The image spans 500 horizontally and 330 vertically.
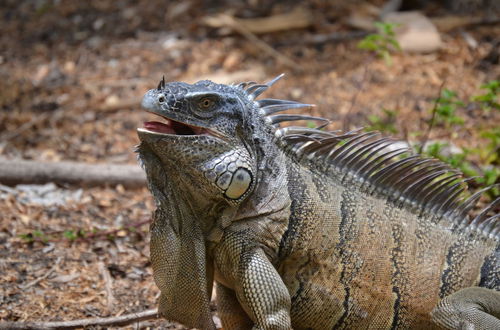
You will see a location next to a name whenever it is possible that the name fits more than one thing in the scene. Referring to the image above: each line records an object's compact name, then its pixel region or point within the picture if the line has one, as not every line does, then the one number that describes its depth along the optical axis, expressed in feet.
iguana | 24.68
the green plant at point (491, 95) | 39.24
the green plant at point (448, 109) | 40.09
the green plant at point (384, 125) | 44.22
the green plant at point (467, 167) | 38.78
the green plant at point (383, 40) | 43.45
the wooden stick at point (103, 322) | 29.66
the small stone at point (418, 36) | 67.51
